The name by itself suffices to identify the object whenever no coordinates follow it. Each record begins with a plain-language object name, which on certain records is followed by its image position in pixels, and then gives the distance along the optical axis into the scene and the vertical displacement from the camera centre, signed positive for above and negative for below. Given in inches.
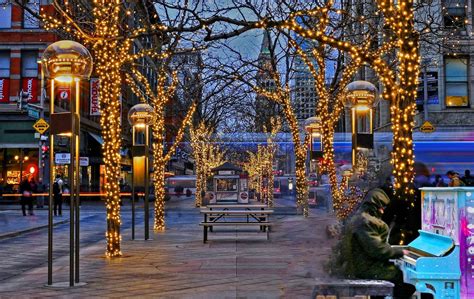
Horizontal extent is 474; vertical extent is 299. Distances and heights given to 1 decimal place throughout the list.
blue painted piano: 220.8 -39.9
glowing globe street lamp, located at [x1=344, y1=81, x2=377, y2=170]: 531.2 +58.1
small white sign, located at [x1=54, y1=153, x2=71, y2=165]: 1320.1 +17.1
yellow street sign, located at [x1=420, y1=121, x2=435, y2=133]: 997.8 +60.3
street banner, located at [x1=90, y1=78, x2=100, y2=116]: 1791.3 +201.4
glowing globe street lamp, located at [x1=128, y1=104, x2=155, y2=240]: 666.8 +21.5
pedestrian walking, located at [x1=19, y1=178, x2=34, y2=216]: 1108.1 -55.6
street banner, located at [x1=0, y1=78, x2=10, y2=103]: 1642.5 +205.3
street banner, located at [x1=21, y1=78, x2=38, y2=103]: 1640.0 +215.4
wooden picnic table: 623.1 -53.4
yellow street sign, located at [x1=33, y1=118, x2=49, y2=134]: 1252.3 +83.2
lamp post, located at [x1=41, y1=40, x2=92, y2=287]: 368.2 +36.3
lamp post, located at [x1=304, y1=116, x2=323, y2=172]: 850.1 +48.7
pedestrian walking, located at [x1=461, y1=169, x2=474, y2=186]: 692.0 -19.0
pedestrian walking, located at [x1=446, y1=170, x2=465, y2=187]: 607.5 -16.0
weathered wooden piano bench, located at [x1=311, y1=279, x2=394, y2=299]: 221.3 -46.0
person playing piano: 230.1 -32.3
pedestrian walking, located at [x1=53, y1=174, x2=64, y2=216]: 1162.0 -61.4
